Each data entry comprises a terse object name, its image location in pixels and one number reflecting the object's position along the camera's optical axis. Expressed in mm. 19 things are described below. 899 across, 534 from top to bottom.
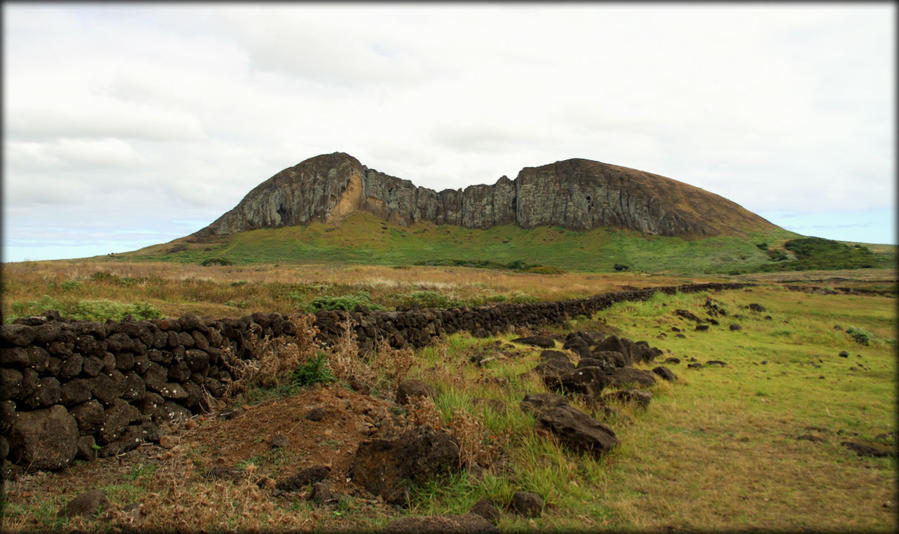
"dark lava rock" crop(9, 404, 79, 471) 4832
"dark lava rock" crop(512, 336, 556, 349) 13760
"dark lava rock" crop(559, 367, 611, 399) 8125
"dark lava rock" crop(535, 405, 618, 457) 5680
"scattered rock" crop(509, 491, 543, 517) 4395
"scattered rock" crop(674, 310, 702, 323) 22420
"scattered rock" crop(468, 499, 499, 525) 4274
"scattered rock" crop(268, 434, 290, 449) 5508
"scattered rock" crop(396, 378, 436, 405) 7138
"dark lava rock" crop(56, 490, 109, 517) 4008
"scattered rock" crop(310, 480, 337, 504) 4496
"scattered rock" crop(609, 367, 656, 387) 9328
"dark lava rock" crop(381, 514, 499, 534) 3820
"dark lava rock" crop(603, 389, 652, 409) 7982
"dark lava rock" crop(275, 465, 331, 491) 4727
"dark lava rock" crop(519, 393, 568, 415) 6598
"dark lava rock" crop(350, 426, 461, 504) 4781
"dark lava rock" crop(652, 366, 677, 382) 10347
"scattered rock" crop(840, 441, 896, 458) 5648
